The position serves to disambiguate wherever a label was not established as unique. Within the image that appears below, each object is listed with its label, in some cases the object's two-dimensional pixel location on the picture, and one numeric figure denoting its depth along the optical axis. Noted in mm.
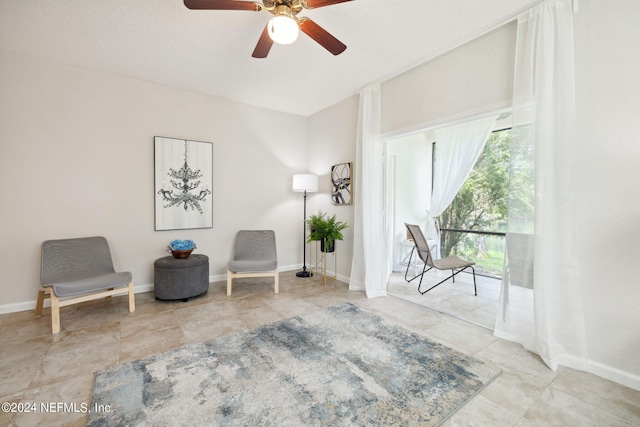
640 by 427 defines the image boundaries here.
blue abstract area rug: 1545
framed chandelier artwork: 3727
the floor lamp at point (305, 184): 4336
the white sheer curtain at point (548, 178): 2035
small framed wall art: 4179
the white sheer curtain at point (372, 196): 3600
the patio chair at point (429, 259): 3650
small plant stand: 4391
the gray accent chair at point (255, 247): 4095
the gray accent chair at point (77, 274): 2568
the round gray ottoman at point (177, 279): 3264
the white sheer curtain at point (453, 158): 4195
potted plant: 3965
